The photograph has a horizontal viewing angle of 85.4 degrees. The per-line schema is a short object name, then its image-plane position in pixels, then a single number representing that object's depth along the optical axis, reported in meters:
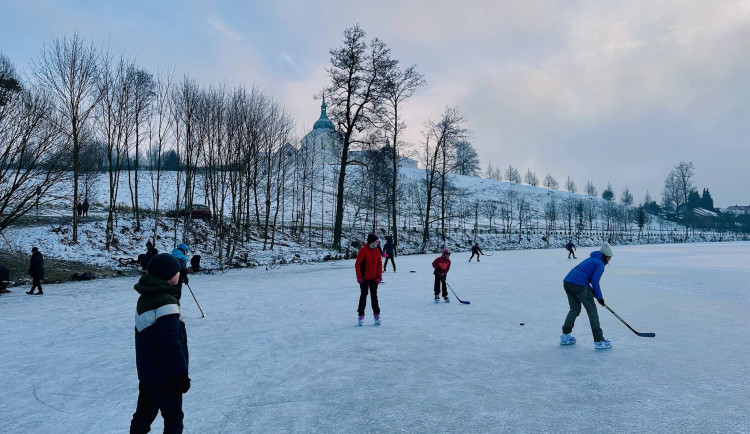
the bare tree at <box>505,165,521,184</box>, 158.75
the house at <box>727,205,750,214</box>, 186.59
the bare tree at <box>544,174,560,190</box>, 162.12
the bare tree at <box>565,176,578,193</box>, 160.75
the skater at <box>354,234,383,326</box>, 8.31
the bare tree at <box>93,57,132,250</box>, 22.05
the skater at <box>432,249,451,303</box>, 11.09
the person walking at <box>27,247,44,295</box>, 12.71
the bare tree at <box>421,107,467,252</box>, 37.56
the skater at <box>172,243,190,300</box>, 7.66
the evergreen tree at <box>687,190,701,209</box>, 149.75
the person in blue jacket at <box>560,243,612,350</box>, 6.55
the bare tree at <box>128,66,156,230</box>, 23.61
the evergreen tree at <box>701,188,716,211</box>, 156.12
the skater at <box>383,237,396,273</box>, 19.31
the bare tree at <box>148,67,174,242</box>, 23.67
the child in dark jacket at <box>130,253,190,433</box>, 2.92
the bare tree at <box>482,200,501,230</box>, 90.12
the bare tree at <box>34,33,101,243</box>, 18.45
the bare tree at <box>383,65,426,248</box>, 26.19
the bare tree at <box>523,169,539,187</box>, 166.38
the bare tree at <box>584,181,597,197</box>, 159.50
